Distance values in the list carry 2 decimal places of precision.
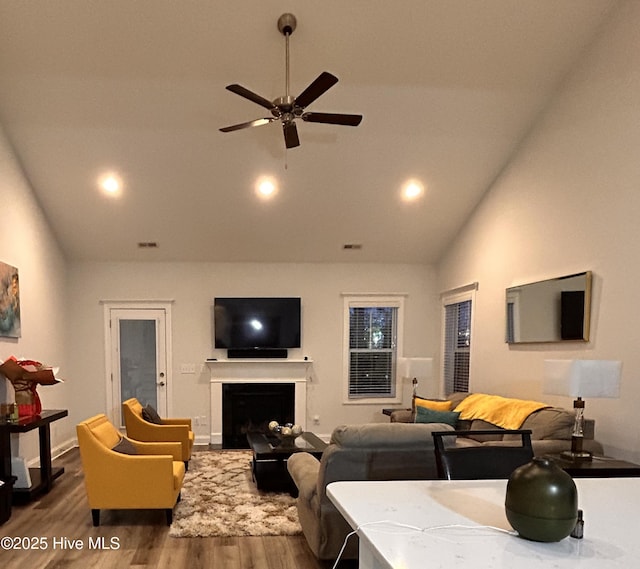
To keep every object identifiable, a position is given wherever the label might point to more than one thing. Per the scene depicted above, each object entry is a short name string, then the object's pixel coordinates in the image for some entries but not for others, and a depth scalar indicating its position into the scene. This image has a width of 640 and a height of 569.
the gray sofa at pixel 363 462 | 3.00
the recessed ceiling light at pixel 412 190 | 5.95
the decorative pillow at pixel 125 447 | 3.99
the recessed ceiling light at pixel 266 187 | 5.85
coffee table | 4.76
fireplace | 7.08
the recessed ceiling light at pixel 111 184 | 5.67
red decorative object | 4.55
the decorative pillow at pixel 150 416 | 5.62
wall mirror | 4.23
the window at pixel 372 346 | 7.51
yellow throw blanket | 4.52
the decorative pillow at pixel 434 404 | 5.90
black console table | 4.13
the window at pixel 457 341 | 6.67
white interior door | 7.14
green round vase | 1.31
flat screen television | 7.14
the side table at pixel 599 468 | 3.17
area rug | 3.84
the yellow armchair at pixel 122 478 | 3.83
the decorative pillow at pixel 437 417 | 5.46
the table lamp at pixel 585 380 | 3.33
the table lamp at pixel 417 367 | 6.47
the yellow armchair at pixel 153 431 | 5.46
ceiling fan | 3.43
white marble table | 1.24
